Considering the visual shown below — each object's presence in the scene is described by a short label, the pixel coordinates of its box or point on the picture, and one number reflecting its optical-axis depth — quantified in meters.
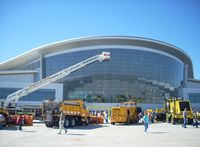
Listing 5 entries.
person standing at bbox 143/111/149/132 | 18.45
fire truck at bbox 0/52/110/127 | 30.65
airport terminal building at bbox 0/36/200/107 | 67.94
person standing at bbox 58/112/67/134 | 17.68
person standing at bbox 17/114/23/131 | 19.80
